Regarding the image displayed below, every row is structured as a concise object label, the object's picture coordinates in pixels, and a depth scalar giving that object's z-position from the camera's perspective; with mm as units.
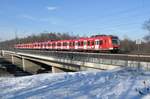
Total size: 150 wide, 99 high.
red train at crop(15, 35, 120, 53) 20893
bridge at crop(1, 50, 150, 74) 12263
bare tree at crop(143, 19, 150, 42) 49163
